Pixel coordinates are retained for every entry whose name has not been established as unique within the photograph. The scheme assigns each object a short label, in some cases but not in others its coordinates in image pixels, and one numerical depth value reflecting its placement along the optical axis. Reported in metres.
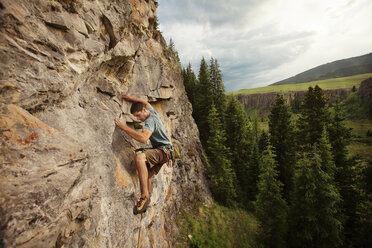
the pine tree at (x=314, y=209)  12.47
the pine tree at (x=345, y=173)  14.91
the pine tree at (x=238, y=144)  25.17
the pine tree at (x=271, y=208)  14.57
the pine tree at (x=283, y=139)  19.98
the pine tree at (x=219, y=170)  19.20
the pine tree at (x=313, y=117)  18.67
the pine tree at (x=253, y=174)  23.55
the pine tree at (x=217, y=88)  28.59
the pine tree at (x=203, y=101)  28.23
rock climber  4.75
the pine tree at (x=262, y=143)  27.43
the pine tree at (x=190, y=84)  32.26
